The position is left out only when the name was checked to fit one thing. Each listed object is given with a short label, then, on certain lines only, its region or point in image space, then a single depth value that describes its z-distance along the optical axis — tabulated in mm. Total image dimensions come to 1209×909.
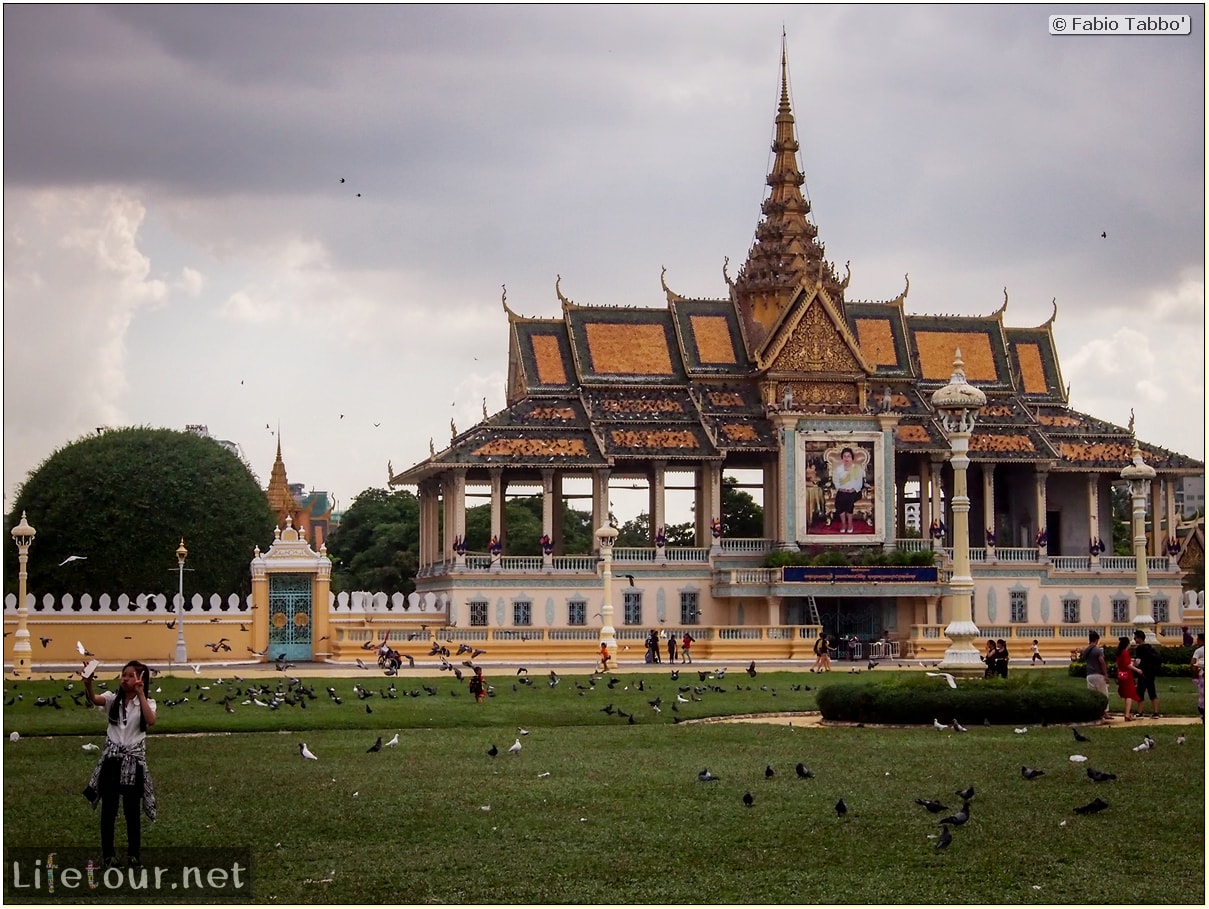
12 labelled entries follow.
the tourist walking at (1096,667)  29281
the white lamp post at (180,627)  53000
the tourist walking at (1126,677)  28234
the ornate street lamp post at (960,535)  30891
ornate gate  55594
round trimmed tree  64625
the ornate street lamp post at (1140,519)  41156
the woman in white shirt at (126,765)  14938
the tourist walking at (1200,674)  30048
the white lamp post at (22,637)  42459
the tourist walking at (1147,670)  29172
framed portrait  65125
